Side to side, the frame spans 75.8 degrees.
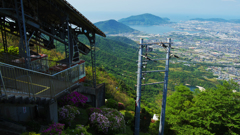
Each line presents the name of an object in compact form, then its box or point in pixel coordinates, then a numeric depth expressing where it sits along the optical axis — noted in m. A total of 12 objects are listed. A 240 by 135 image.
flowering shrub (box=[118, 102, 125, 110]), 16.17
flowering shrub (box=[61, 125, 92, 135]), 6.10
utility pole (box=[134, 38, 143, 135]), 8.06
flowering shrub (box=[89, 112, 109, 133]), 7.78
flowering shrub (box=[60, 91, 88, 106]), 9.49
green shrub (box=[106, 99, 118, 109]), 14.11
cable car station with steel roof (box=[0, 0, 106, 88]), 9.73
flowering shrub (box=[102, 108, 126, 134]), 7.91
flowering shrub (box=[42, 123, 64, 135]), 5.70
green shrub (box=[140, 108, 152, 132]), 13.38
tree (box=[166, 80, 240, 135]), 11.01
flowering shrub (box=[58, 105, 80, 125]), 8.04
